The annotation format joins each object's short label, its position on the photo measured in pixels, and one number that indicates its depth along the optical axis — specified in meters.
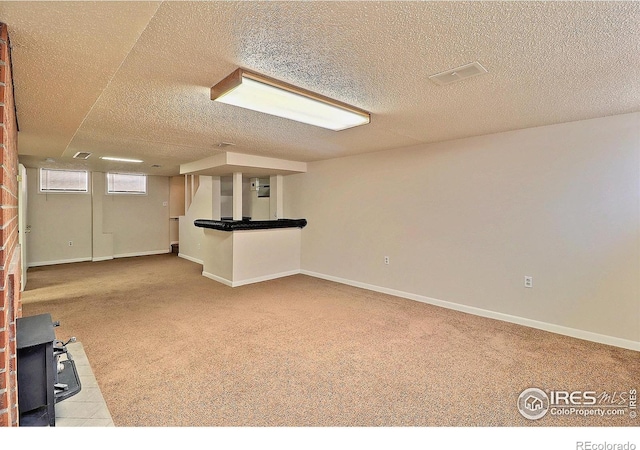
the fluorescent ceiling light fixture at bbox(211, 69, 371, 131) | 1.95
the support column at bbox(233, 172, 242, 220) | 5.74
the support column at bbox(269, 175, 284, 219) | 6.32
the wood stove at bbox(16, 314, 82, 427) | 1.68
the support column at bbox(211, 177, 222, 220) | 6.52
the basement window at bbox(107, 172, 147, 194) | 7.50
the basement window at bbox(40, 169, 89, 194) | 6.55
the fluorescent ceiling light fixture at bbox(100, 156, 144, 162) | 5.06
